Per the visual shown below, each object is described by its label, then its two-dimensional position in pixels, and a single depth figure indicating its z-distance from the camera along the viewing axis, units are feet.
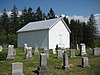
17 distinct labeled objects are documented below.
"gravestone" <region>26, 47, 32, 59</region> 37.02
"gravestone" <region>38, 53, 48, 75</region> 27.47
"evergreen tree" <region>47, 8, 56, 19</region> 162.57
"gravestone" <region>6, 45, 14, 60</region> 36.22
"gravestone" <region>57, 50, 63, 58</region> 39.95
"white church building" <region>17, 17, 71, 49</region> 75.24
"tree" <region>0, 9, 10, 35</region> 142.41
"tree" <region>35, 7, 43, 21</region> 159.79
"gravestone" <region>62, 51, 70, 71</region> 29.78
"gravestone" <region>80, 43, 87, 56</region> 44.37
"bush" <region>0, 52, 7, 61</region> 36.50
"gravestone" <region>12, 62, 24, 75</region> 23.24
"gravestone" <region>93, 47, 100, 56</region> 44.97
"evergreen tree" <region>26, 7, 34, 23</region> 150.92
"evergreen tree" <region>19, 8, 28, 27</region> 149.70
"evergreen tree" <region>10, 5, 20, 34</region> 142.19
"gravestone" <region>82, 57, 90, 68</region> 31.54
